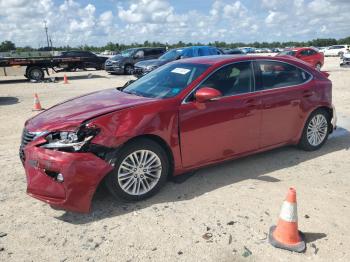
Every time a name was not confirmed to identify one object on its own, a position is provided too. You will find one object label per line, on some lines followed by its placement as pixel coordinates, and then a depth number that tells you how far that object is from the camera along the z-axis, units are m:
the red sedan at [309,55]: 22.91
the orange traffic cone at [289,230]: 3.28
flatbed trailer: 20.16
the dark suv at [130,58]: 23.63
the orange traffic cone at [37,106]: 10.48
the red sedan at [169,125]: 3.82
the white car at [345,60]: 24.09
